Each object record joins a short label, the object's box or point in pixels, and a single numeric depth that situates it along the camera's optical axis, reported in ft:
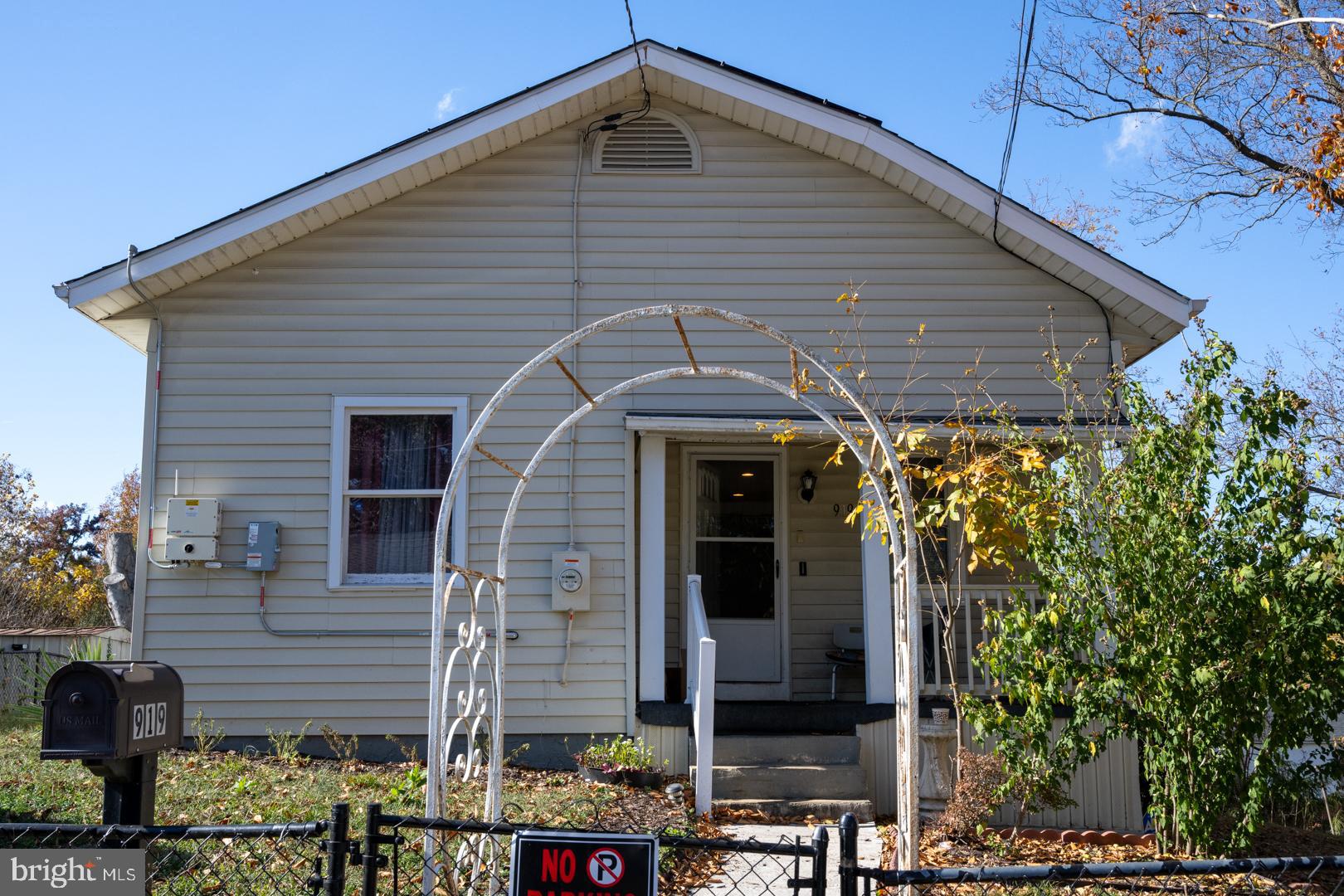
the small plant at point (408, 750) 27.55
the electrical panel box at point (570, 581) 28.60
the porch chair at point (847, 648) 32.35
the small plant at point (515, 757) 27.96
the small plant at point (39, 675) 37.01
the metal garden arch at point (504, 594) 14.53
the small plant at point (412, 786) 21.69
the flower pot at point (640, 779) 26.07
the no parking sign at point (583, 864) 10.22
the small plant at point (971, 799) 22.06
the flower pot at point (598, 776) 26.04
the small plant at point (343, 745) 27.78
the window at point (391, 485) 29.35
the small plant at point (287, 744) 27.55
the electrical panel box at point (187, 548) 28.32
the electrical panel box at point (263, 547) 28.58
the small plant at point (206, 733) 27.58
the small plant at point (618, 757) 26.35
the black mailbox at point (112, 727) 11.43
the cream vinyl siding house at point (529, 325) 28.84
